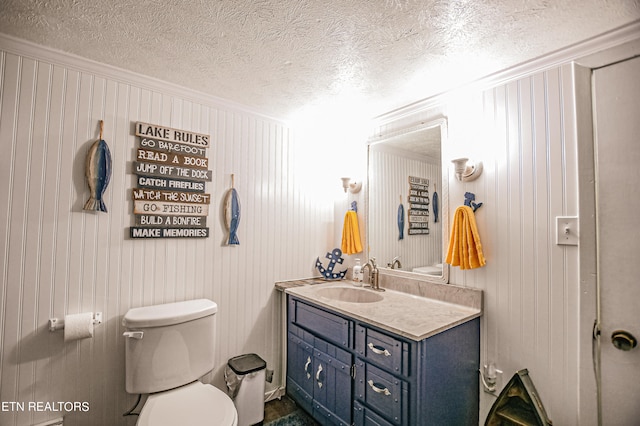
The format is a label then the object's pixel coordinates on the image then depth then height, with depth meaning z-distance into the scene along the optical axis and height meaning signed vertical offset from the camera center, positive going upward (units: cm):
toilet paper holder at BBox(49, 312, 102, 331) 152 -54
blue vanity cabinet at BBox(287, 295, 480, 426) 136 -78
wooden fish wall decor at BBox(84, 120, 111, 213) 162 +28
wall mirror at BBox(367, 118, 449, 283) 193 +19
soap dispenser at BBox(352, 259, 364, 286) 232 -39
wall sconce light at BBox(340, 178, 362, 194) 252 +35
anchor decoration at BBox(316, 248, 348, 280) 253 -37
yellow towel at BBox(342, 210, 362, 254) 246 -8
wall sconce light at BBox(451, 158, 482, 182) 174 +36
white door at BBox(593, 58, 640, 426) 124 -1
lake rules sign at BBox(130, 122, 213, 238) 178 +25
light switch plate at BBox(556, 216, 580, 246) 138 -1
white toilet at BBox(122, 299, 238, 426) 141 -78
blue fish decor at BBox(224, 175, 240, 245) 210 +7
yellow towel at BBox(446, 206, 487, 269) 166 -9
